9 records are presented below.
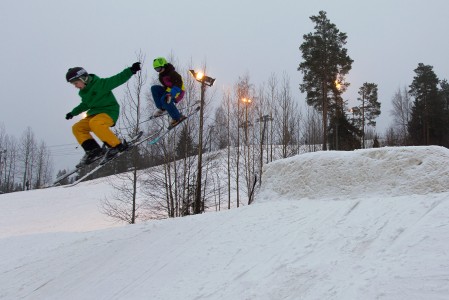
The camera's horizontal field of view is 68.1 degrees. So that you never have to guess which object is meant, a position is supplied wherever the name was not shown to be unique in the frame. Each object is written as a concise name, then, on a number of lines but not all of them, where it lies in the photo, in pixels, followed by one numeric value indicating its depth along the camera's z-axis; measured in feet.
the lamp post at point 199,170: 49.32
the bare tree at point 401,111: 149.31
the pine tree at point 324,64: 88.74
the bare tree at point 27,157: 162.81
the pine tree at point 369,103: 129.90
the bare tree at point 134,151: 52.95
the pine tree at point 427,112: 119.14
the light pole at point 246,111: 78.28
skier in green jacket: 20.04
